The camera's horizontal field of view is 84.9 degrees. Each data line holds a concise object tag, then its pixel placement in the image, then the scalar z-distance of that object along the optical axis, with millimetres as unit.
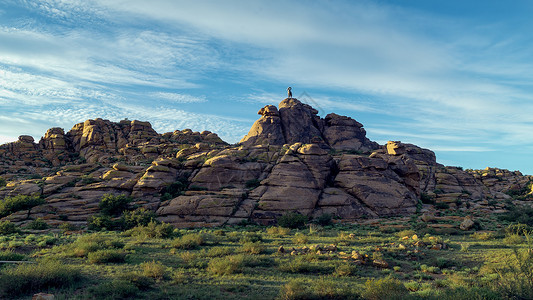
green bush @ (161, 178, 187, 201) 40000
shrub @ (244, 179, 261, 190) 43656
